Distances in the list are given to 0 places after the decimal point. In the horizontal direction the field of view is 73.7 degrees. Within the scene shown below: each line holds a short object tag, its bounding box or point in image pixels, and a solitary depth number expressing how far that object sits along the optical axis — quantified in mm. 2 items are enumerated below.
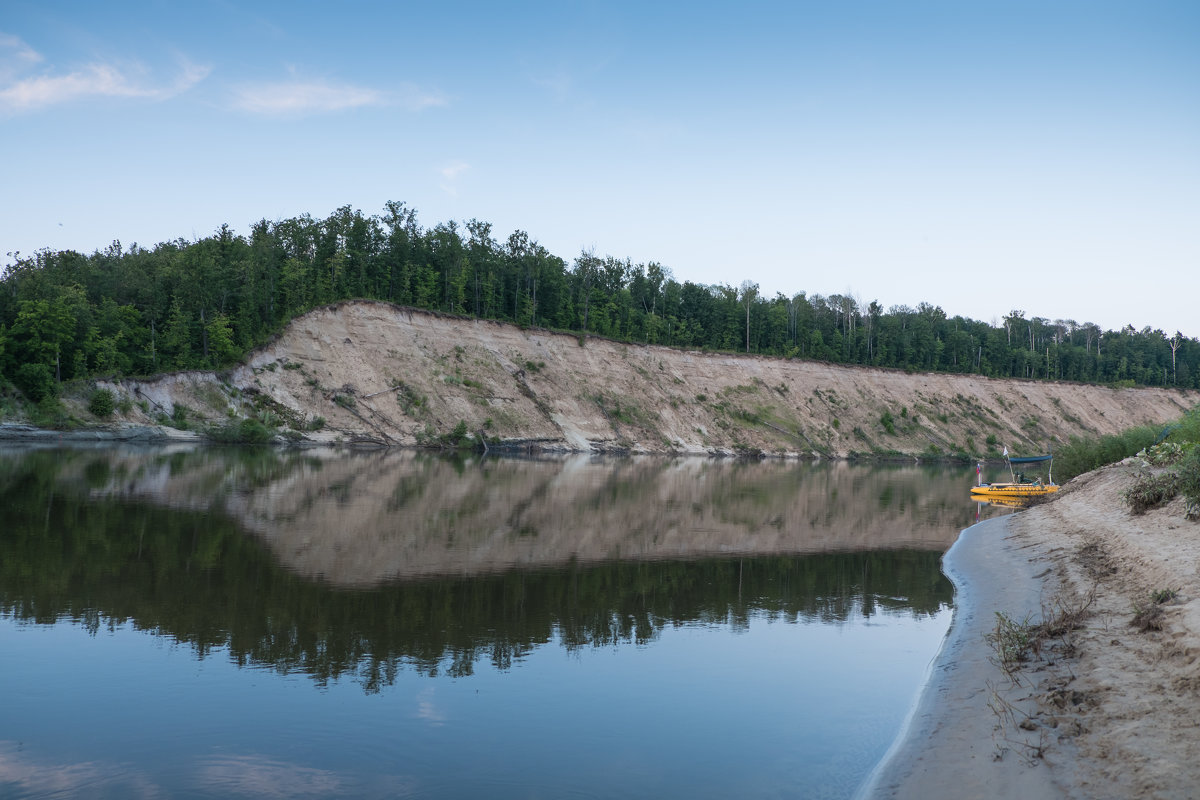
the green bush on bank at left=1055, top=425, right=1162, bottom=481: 40719
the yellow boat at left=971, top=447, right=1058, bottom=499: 41438
